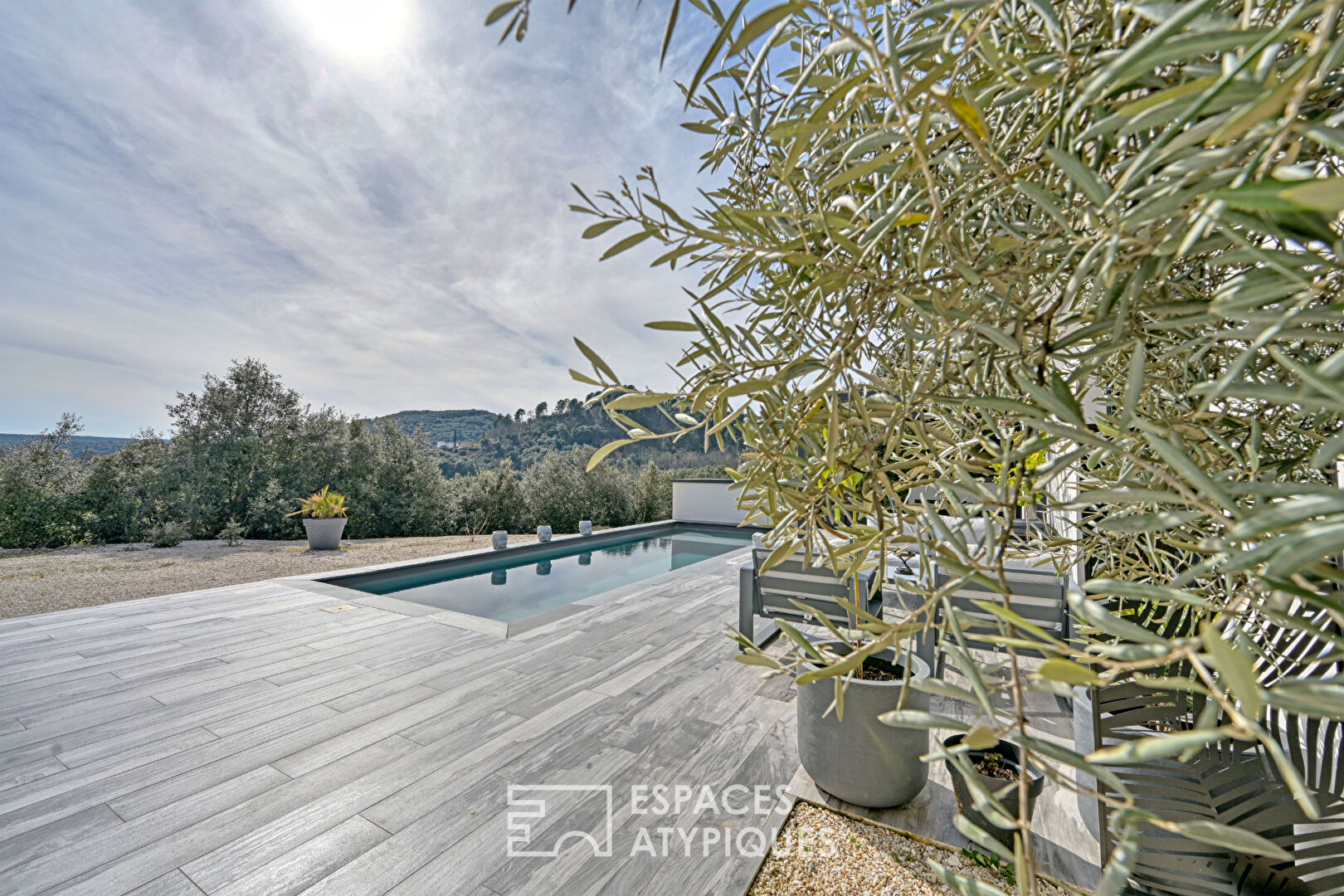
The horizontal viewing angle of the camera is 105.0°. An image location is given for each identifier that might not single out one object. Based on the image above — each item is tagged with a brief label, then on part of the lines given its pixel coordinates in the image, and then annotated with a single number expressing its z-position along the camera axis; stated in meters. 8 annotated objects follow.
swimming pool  5.86
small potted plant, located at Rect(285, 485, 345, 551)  7.67
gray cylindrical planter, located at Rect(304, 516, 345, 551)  7.66
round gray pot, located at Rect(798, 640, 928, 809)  1.76
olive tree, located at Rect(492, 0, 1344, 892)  0.28
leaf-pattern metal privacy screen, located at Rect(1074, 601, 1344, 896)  1.01
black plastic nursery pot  1.51
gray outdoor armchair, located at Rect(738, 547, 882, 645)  2.89
